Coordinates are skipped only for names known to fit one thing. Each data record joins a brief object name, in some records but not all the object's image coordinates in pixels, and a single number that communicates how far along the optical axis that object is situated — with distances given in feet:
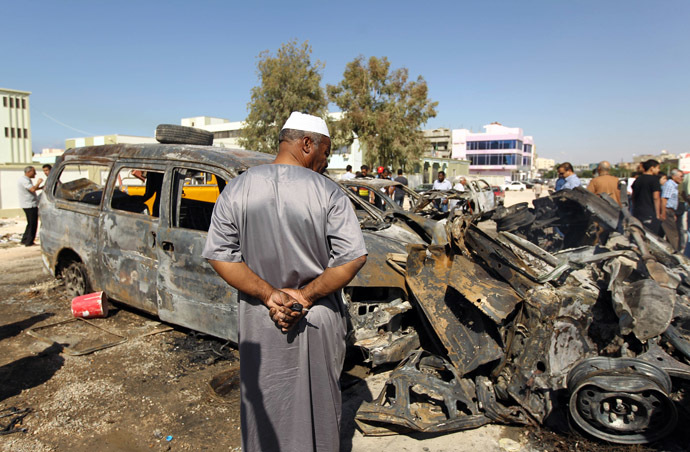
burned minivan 12.12
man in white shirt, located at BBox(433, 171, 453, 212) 43.11
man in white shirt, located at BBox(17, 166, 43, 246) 30.35
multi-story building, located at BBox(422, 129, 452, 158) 253.44
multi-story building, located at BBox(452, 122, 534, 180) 253.44
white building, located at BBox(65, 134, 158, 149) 132.77
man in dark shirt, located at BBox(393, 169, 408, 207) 41.27
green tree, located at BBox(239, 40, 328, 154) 77.77
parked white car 162.40
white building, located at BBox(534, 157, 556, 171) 579.07
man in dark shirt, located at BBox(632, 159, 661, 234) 24.21
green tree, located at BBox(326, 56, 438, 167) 77.20
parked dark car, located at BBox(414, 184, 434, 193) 91.61
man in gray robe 6.03
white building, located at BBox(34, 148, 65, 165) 211.41
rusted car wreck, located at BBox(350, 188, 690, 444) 8.79
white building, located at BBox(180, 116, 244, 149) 180.75
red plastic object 15.10
